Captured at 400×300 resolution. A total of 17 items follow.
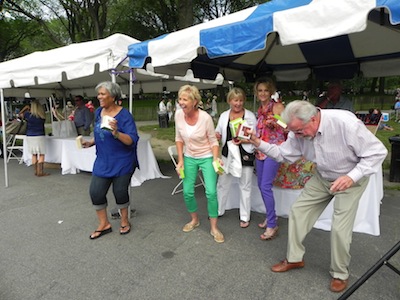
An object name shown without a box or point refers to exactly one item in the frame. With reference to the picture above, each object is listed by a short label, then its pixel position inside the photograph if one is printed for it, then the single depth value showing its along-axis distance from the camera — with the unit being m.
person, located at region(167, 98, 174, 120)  16.54
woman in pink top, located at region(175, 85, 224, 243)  2.96
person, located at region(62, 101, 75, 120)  9.07
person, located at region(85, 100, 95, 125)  7.76
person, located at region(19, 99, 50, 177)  6.11
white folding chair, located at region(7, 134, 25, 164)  7.65
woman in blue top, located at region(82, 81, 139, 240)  2.97
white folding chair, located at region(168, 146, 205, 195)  4.77
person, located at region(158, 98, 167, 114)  15.15
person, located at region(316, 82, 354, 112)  4.24
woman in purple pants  3.05
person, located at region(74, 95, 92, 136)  7.62
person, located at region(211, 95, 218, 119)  17.70
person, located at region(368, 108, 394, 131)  4.09
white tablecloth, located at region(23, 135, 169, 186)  5.66
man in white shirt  1.97
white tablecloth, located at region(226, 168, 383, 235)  3.14
